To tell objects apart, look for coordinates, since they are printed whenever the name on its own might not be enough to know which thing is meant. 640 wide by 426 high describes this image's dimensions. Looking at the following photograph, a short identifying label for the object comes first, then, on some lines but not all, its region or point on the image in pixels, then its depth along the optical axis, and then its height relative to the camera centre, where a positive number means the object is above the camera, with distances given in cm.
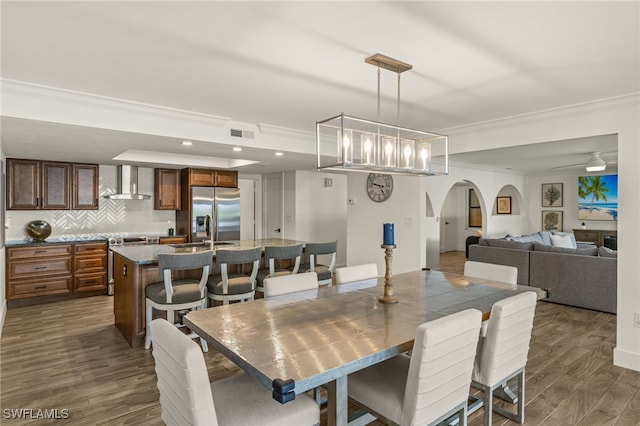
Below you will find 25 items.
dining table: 146 -60
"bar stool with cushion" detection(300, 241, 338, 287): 417 -54
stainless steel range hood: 607 +43
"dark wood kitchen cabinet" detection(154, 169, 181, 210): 650 +35
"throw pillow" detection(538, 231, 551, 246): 747 -56
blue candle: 235 -16
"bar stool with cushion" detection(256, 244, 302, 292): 390 -50
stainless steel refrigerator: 637 -5
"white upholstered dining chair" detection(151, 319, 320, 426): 139 -81
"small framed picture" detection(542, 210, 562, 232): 931 -28
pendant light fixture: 233 +40
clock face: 601 +37
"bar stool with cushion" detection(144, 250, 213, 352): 321 -73
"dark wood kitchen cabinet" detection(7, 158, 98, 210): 527 +36
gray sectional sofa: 470 -82
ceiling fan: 583 +74
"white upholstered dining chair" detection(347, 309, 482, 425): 161 -82
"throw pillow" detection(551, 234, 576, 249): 729 -62
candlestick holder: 237 -49
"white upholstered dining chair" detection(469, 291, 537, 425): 202 -78
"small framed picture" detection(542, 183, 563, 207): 928 +36
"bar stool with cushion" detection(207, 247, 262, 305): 353 -72
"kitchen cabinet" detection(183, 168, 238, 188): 638 +56
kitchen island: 359 -70
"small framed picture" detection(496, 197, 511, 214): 991 +11
